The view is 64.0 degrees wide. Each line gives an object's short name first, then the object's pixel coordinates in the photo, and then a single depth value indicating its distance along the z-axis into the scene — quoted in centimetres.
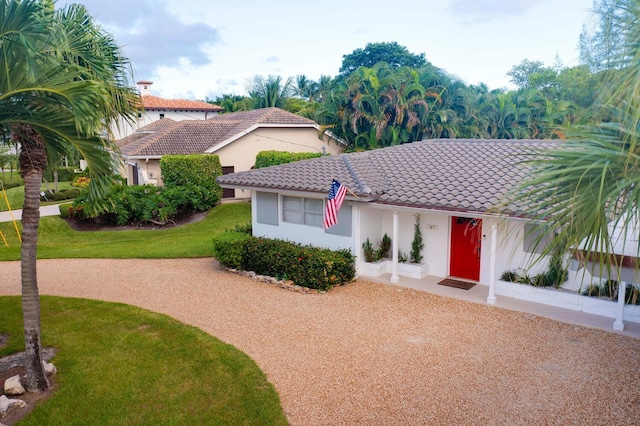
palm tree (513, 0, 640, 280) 437
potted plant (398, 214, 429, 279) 1526
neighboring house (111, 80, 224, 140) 5150
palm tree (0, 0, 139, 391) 743
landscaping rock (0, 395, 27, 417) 794
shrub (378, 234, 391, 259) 1596
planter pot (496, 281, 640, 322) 1167
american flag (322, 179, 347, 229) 1360
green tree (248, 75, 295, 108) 4891
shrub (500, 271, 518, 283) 1372
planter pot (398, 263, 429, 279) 1516
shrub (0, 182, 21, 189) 3953
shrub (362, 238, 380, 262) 1543
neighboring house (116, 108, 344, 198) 2952
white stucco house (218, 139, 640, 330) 1362
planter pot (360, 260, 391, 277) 1530
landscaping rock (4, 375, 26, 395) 844
